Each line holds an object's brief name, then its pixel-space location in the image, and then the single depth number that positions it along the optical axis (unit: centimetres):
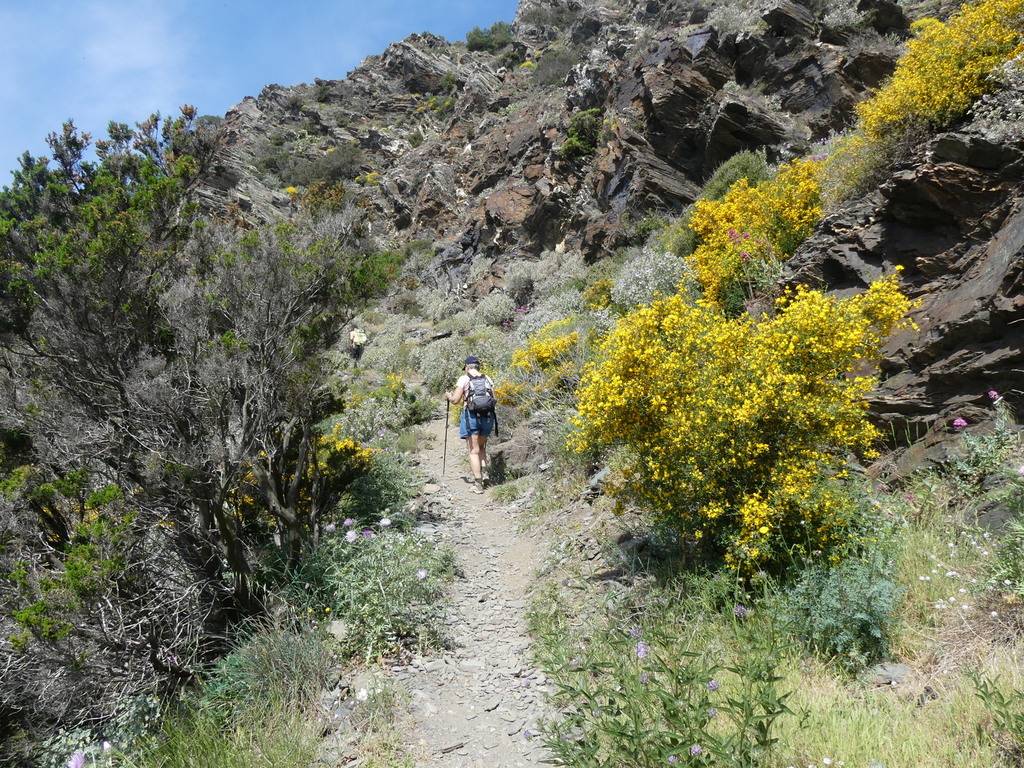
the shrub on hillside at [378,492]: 660
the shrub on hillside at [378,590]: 439
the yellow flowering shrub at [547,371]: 895
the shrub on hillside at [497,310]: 1789
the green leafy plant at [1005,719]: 215
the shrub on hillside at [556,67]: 3103
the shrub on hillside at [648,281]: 1052
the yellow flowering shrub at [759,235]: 860
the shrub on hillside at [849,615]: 315
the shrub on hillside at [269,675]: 374
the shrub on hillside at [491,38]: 4756
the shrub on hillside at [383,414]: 993
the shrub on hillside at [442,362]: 1444
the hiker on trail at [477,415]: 816
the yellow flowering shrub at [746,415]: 374
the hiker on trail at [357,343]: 1806
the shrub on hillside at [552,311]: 1407
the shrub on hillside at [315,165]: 3512
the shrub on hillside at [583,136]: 1994
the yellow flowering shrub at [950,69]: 643
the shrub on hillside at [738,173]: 1319
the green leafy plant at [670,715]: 223
